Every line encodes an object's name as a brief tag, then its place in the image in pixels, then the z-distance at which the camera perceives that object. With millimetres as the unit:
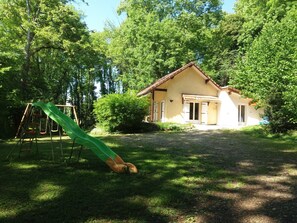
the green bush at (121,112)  13744
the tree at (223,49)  26501
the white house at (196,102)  18823
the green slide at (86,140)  5026
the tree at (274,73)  11901
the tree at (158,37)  23889
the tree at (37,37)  16520
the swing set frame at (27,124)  6274
